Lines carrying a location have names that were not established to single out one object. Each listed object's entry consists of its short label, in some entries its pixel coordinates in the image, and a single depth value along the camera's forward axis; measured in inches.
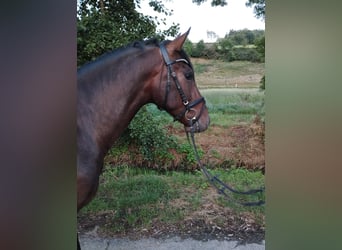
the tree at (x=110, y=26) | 97.5
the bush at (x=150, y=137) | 100.2
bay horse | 86.2
